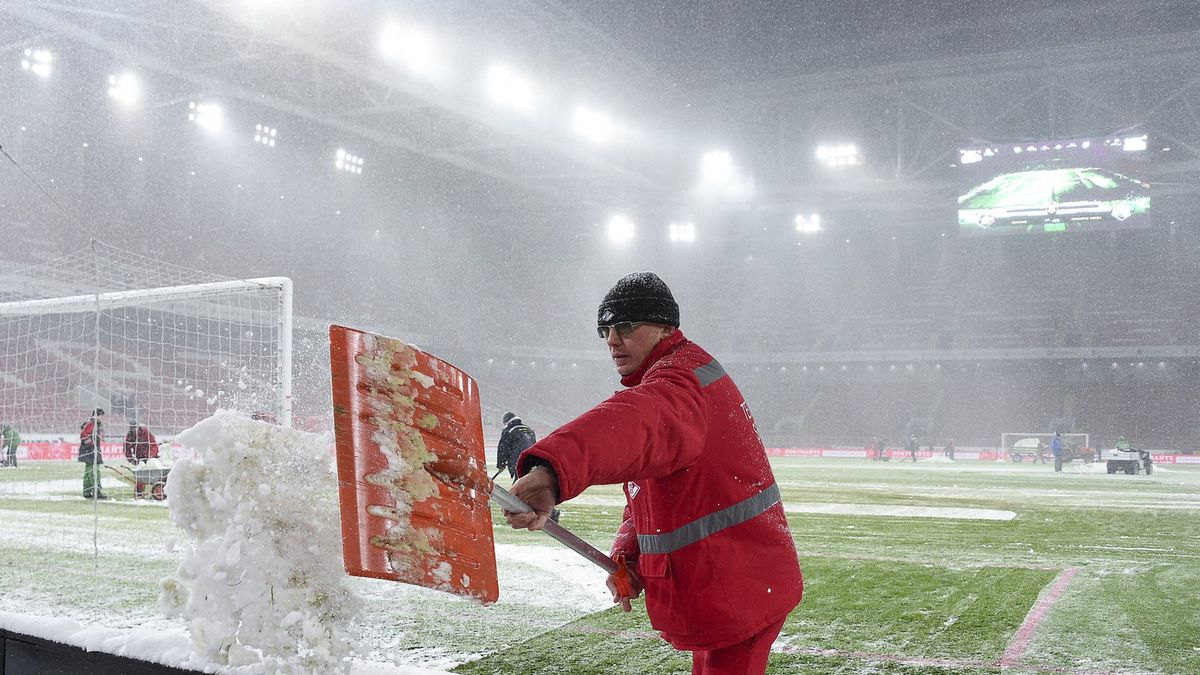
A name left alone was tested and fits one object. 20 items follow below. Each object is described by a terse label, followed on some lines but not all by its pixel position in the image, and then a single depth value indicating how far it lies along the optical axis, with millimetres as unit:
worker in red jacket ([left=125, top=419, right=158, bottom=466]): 11848
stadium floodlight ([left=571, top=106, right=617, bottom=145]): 32312
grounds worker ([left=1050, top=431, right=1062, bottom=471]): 24016
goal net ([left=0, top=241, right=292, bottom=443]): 19578
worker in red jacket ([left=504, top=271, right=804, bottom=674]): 1762
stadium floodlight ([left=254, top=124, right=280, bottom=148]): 29925
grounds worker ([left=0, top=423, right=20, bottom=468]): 15667
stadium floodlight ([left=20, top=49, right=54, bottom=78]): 23984
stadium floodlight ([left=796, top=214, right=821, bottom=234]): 41844
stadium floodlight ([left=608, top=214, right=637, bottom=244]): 43188
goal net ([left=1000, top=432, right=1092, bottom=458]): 30391
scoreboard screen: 31922
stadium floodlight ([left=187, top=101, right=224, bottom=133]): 27922
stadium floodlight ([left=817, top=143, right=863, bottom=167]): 37531
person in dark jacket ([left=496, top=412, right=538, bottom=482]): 10375
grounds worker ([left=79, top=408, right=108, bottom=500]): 12348
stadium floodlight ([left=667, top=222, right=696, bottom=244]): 42844
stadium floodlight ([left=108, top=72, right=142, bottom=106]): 25359
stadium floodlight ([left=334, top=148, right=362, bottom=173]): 33281
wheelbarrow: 11500
